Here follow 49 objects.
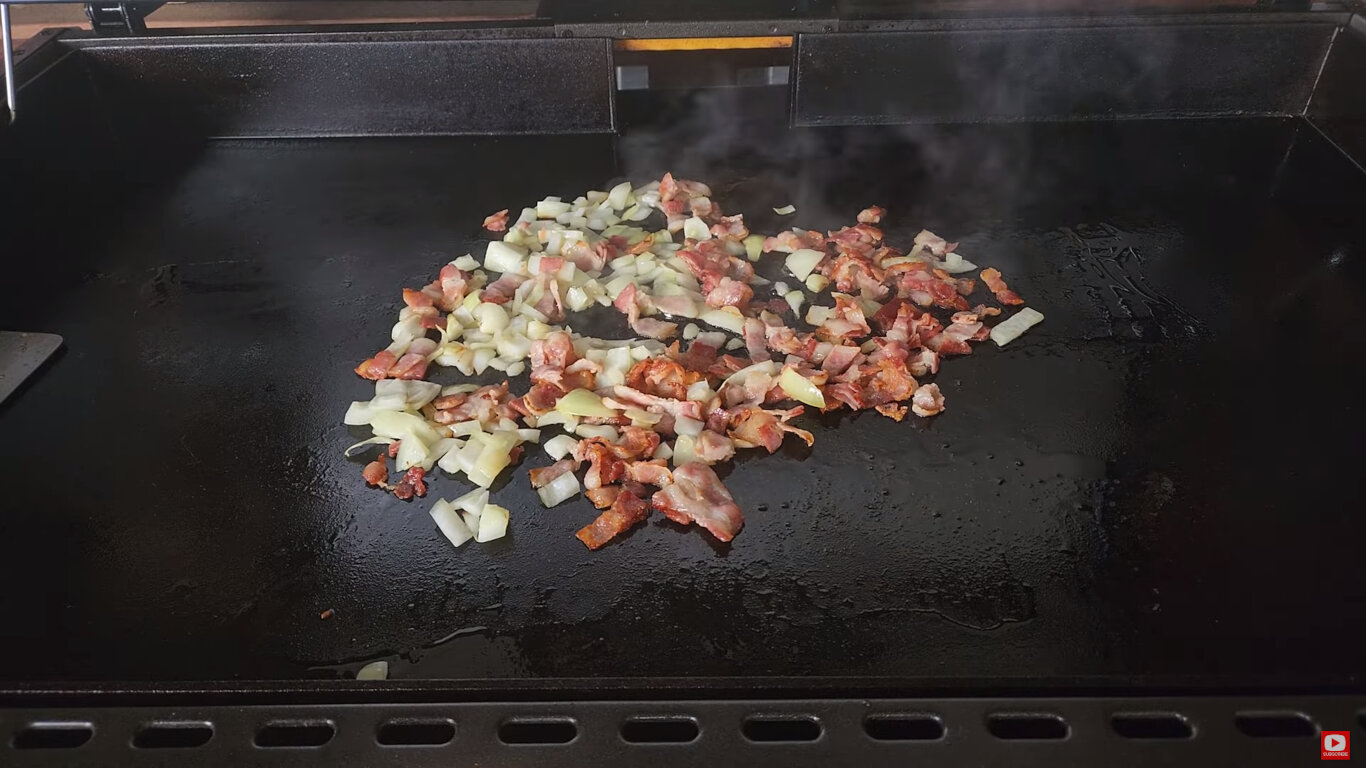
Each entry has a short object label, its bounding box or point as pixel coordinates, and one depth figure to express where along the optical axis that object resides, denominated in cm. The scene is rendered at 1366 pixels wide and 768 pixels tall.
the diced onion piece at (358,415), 42
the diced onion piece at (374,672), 32
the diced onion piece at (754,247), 54
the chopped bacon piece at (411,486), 39
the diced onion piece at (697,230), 55
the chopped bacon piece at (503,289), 50
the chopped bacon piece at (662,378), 43
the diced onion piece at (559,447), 40
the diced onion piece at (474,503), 38
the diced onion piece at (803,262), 52
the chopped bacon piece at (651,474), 39
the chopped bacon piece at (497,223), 56
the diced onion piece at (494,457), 39
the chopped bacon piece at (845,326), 47
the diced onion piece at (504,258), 52
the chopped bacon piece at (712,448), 40
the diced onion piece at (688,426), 41
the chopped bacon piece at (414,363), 45
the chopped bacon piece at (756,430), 41
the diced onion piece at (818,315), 48
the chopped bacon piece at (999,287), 49
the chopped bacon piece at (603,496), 38
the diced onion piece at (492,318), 48
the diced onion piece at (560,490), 39
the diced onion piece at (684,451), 40
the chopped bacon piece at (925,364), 45
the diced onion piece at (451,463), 40
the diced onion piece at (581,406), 41
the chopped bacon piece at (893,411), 42
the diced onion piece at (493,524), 37
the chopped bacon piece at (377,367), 45
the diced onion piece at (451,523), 37
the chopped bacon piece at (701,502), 37
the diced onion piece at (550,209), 57
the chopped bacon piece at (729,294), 49
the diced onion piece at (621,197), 58
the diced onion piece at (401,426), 41
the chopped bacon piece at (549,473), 39
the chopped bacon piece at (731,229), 55
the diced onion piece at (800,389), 42
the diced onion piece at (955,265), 52
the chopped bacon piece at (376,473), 39
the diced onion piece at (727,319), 48
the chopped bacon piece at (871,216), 56
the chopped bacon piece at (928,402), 42
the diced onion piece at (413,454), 40
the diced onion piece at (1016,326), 47
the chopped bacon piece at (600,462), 39
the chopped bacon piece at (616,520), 37
